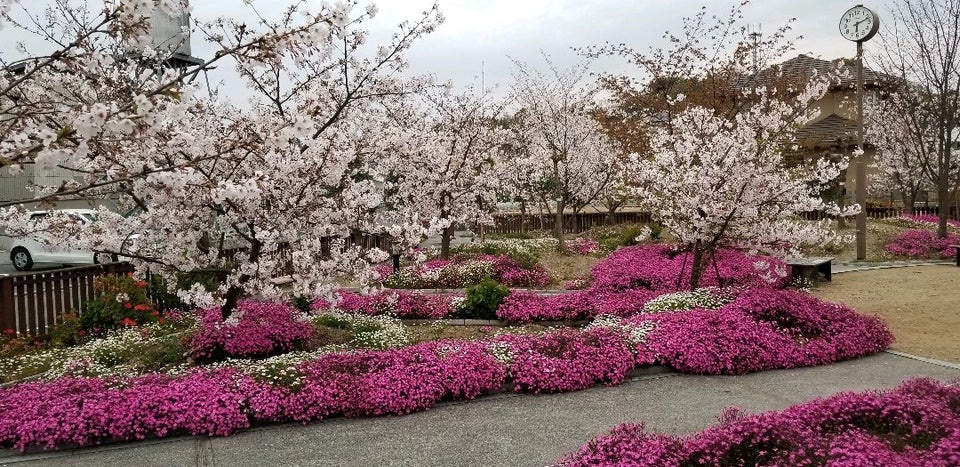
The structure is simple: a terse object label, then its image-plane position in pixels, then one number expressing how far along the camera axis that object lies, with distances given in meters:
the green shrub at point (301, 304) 8.63
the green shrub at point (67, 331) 7.72
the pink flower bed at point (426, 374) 4.79
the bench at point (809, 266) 11.21
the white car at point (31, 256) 16.75
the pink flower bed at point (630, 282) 8.86
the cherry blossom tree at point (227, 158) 3.48
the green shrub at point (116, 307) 8.05
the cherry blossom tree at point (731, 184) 8.27
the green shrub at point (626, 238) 16.34
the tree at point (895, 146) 23.00
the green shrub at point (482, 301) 8.97
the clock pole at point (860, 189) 13.97
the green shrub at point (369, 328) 7.34
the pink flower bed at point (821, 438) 3.36
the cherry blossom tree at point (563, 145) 18.39
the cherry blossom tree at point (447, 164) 13.80
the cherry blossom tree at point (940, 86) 15.80
